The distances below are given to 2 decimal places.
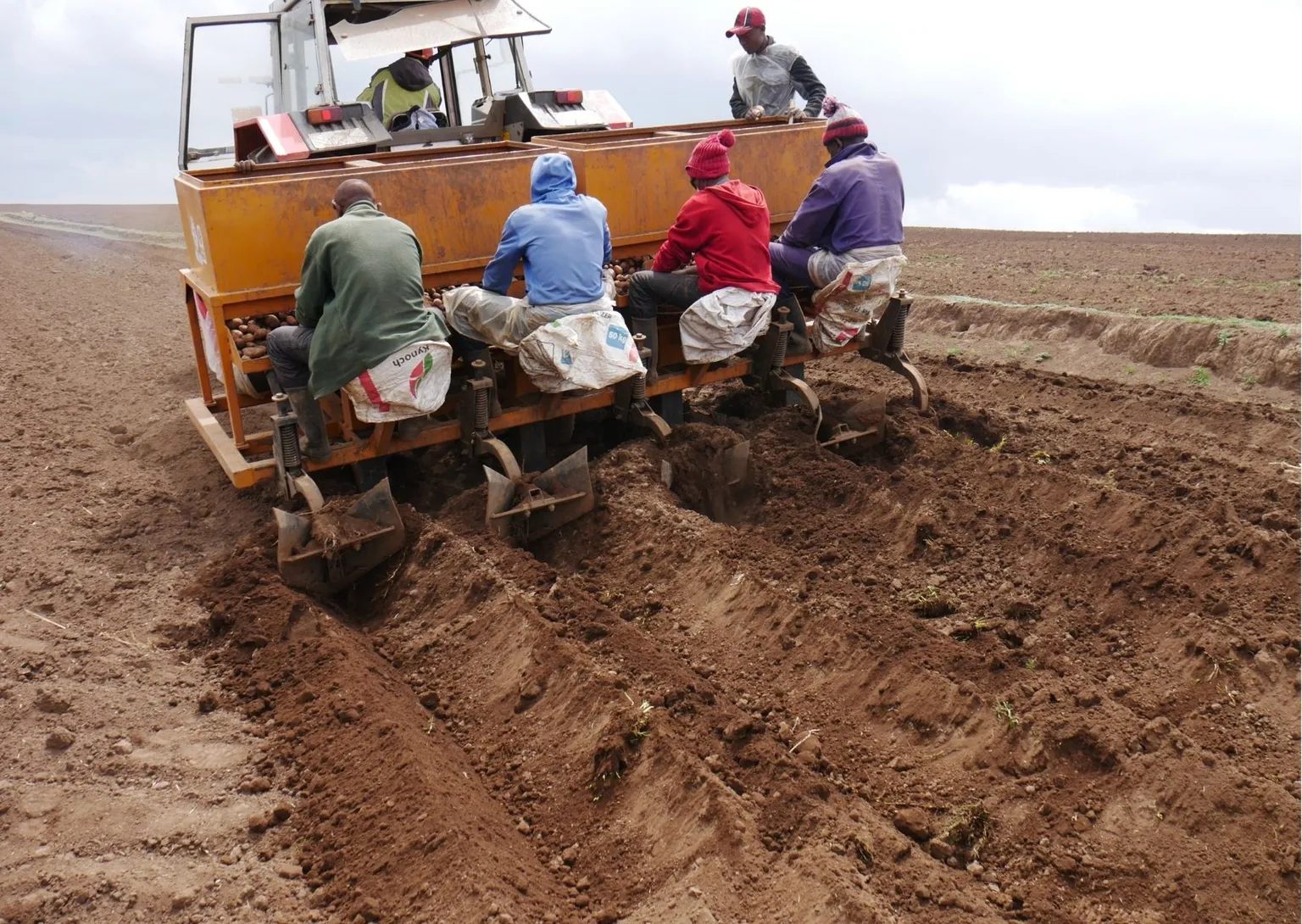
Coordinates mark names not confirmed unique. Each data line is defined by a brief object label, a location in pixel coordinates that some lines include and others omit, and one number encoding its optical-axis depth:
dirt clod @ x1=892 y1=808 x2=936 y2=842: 3.58
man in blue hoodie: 5.59
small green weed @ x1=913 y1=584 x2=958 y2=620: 4.93
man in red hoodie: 6.10
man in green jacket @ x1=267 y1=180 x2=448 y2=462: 5.16
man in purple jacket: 6.39
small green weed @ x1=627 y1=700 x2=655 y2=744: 3.85
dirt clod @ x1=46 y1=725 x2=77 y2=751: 4.06
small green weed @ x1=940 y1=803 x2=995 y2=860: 3.53
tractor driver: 8.30
